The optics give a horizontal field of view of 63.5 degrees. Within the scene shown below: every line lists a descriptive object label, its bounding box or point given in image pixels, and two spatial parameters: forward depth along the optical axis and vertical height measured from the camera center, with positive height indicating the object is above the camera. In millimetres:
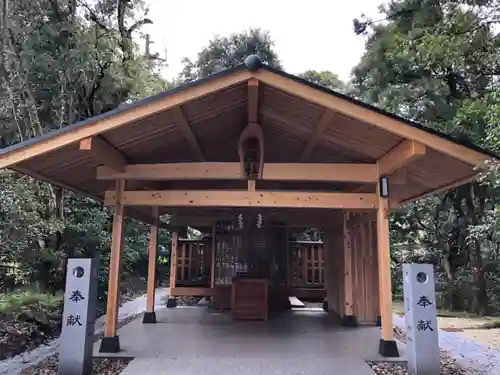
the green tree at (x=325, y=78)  19500 +8807
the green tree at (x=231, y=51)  17969 +9177
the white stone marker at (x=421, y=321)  4279 -625
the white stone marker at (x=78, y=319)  4293 -661
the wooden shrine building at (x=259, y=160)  4402 +1261
